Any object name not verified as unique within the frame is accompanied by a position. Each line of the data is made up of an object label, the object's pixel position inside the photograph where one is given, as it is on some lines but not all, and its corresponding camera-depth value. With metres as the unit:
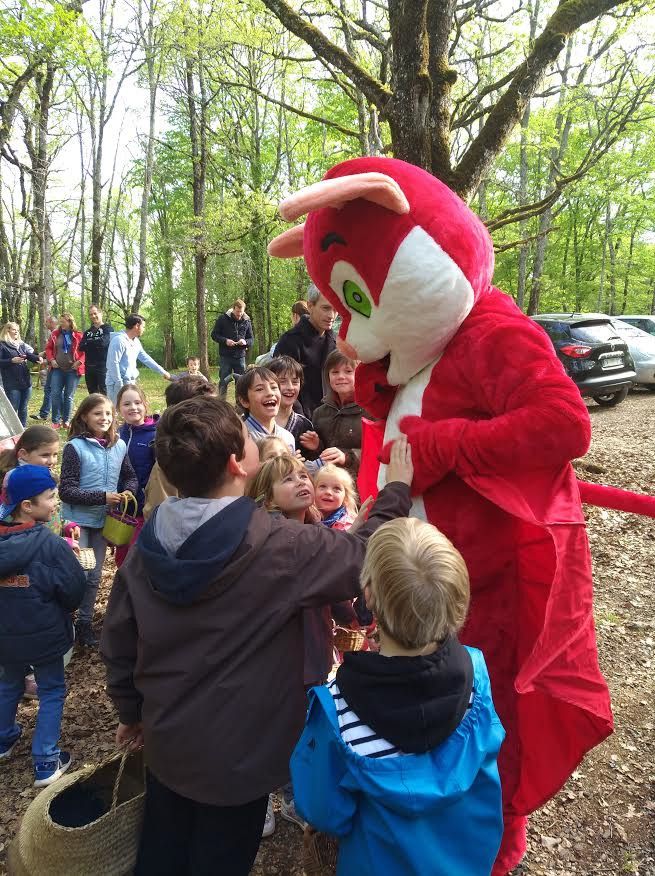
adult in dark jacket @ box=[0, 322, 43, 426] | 9.45
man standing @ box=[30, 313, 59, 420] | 10.97
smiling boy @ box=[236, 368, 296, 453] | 3.73
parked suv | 11.21
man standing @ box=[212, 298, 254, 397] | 11.53
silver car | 13.48
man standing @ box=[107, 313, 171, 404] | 8.53
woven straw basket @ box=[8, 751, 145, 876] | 1.79
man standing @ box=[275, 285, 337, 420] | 4.78
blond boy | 1.30
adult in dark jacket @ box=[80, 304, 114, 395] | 10.81
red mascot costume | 1.74
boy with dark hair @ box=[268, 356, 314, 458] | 4.13
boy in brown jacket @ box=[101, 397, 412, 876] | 1.55
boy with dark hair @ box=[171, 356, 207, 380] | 10.77
